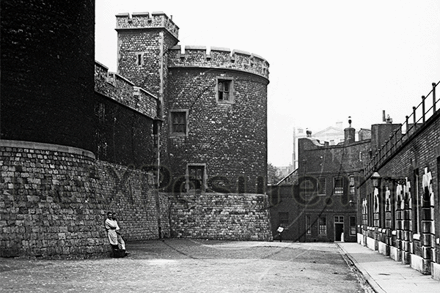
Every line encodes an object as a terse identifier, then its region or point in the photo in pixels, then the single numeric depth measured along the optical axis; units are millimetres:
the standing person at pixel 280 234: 51309
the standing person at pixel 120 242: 20280
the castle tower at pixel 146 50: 36344
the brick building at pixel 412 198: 15297
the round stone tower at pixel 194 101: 36469
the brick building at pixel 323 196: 52562
